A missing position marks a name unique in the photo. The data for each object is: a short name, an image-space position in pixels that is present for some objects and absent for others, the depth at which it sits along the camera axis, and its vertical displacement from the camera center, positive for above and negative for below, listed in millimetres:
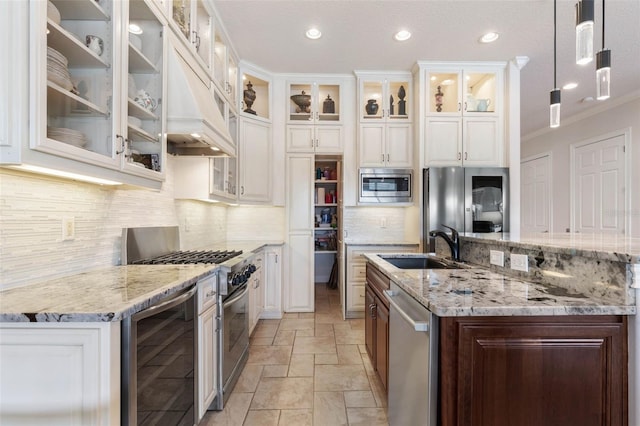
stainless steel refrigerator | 3391 +173
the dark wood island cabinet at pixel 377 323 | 1873 -732
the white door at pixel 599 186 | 4512 +460
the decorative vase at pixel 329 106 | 3949 +1380
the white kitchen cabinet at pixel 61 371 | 941 -484
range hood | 1856 +651
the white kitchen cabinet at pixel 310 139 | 3871 +941
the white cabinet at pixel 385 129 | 3758 +1044
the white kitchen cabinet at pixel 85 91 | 982 +491
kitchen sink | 2352 -356
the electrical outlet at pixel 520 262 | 1527 -238
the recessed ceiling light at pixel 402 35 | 2910 +1715
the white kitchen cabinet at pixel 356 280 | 3701 -791
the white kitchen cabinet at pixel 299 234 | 3871 -250
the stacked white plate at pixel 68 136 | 1114 +296
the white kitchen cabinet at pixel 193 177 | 2588 +307
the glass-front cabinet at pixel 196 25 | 2051 +1373
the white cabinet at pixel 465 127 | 3551 +1014
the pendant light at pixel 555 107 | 2195 +769
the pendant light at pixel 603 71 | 1677 +784
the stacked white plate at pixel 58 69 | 1117 +541
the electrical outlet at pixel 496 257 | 1706 -240
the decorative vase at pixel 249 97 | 3652 +1390
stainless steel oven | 1903 -763
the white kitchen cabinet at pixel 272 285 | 3658 -847
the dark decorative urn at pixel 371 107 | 3803 +1332
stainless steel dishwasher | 1107 -613
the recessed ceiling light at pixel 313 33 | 2875 +1709
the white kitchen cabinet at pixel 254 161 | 3525 +620
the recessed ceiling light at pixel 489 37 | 2934 +1715
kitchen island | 1050 -497
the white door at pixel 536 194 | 5938 +424
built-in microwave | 3734 +369
